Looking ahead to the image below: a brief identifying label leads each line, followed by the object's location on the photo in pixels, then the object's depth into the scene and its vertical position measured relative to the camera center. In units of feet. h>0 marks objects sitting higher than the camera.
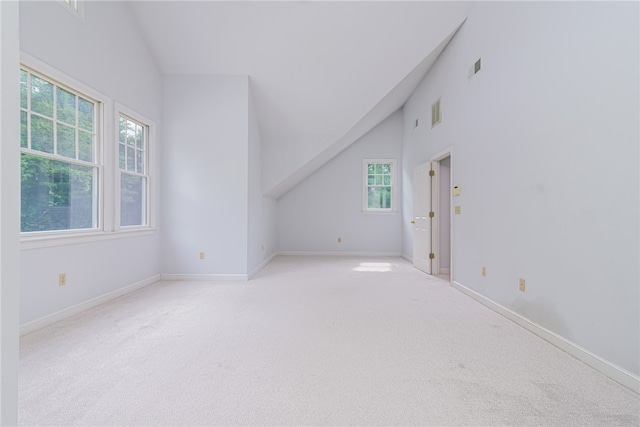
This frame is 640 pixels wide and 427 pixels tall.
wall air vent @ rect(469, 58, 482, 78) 10.78 +5.37
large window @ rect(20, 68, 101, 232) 8.05 +1.71
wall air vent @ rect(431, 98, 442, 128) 14.58 +5.00
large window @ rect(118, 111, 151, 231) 11.69 +1.81
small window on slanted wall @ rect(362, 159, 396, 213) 23.22 +2.08
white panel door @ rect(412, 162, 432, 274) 16.16 -0.20
